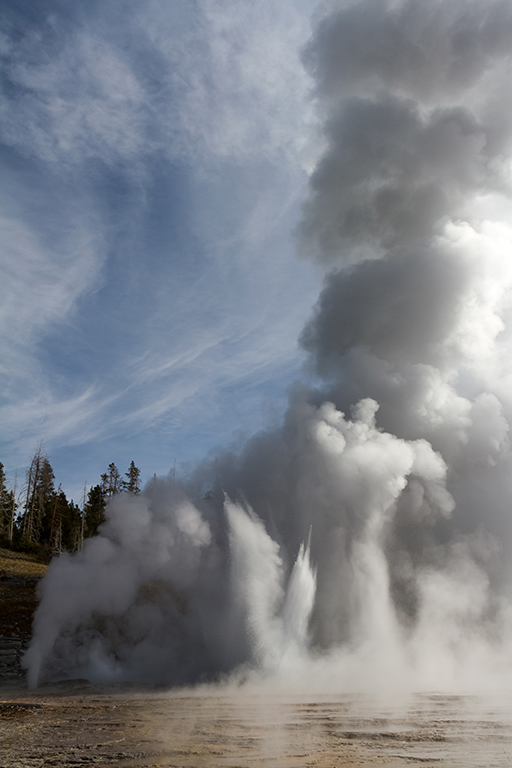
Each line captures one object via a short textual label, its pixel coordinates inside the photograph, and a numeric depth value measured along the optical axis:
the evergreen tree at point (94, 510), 69.44
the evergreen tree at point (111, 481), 78.69
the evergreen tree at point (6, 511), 65.12
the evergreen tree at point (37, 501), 68.62
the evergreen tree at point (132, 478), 79.81
